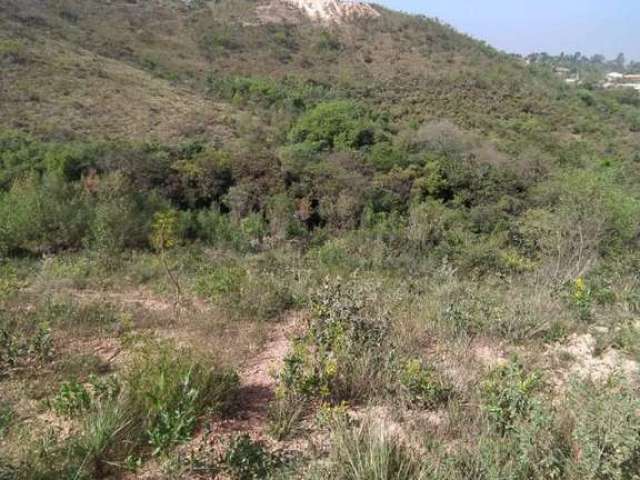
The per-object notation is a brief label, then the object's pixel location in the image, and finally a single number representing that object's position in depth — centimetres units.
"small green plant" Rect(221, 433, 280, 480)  198
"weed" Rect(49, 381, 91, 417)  231
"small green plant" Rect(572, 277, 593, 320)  375
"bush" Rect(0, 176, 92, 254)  686
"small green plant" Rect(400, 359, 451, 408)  252
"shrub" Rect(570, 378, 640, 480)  181
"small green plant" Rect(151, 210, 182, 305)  470
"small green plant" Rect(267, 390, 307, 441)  233
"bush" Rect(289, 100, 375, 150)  2517
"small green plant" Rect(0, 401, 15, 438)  199
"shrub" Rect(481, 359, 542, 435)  217
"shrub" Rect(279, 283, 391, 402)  255
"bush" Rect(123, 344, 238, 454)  208
